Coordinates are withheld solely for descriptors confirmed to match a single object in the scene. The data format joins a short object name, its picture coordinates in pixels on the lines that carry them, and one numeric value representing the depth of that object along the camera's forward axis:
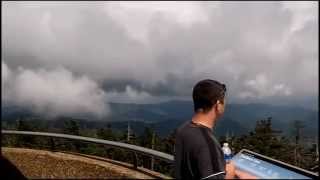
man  2.02
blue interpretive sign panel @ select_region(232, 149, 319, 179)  1.76
